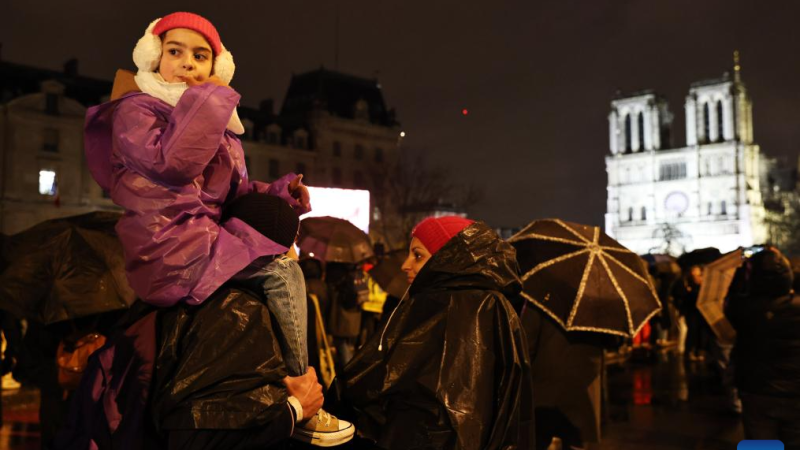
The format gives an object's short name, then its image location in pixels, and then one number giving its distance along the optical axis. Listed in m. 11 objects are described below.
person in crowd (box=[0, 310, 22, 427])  6.45
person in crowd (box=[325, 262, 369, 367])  10.09
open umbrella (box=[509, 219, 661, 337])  5.61
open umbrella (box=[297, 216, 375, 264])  9.55
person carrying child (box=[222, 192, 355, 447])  2.48
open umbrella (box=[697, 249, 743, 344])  8.51
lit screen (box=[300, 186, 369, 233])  14.16
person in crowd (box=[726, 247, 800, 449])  6.05
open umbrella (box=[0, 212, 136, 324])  4.19
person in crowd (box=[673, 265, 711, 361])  13.56
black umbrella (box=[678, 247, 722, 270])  13.89
